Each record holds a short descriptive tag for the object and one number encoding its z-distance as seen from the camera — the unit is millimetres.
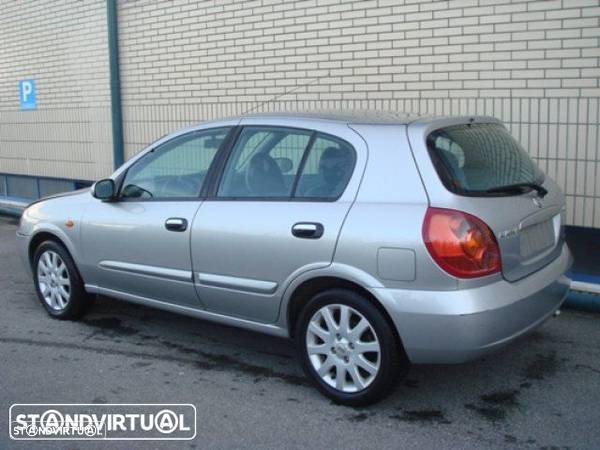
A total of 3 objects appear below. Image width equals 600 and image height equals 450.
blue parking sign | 12188
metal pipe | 10391
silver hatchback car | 4031
